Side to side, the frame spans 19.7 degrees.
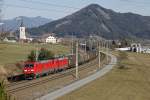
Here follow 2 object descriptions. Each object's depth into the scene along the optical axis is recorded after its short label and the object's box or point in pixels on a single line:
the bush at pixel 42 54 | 90.74
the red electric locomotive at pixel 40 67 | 63.41
